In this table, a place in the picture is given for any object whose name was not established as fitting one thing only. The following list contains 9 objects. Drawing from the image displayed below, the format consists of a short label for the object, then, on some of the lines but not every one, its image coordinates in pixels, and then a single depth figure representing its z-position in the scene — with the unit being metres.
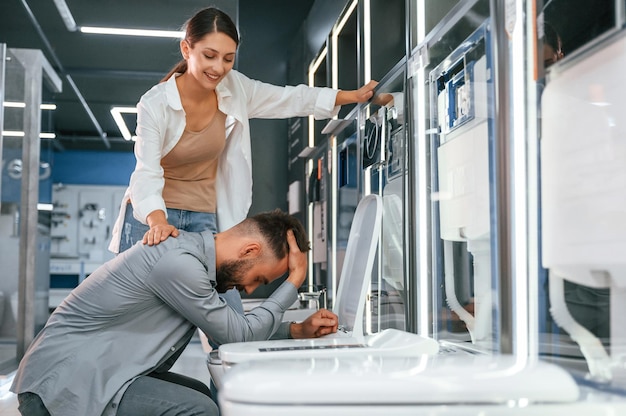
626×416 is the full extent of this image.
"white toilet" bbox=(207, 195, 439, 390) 1.42
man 1.56
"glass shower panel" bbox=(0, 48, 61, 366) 4.75
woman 2.31
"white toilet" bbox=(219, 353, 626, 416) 0.95
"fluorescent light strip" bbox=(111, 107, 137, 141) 6.06
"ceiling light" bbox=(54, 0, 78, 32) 5.15
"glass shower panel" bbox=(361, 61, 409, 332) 2.52
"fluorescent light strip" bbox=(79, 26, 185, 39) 5.28
